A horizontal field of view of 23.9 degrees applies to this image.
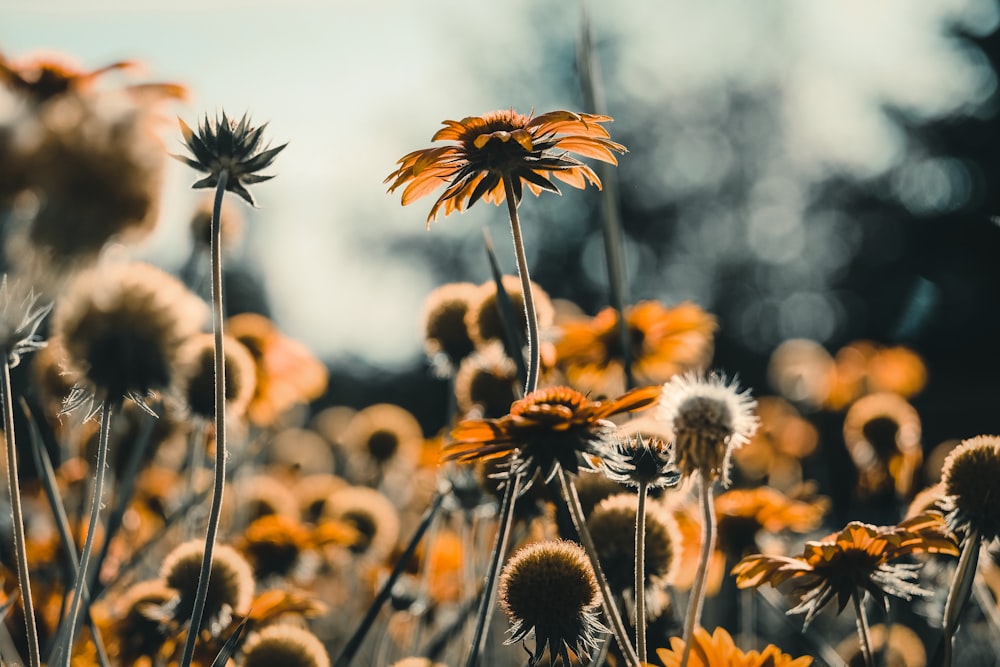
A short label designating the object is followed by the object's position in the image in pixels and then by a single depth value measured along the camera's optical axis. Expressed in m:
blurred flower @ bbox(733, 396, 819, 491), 2.93
